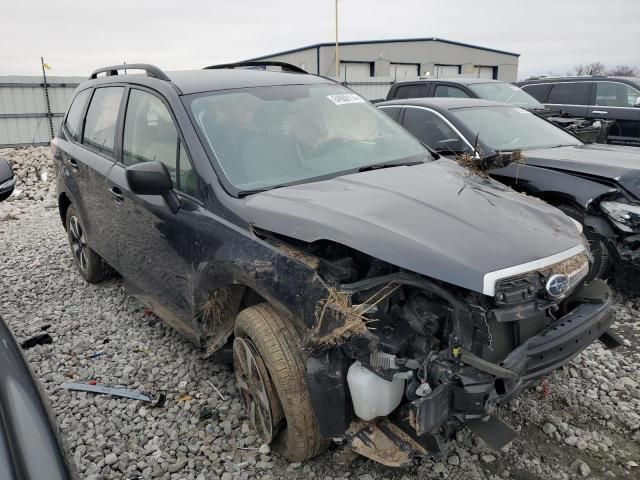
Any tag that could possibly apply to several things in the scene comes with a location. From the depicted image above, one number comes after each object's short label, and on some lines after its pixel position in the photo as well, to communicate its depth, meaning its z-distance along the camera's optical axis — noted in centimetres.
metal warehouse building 3469
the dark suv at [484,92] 810
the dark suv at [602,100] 1011
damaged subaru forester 209
